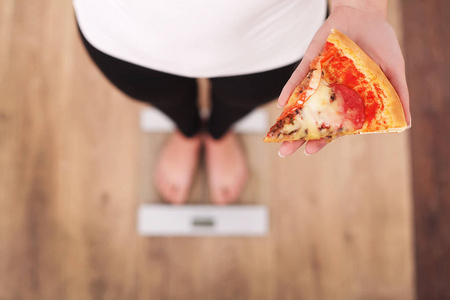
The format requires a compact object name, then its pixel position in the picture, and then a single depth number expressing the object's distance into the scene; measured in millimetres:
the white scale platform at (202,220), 1041
